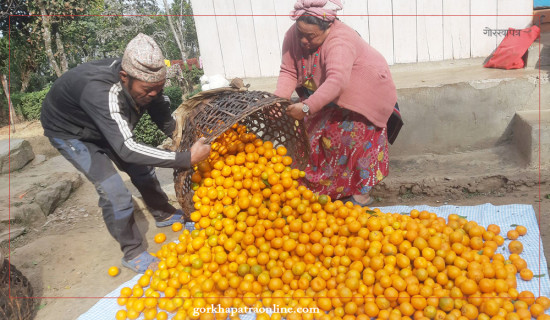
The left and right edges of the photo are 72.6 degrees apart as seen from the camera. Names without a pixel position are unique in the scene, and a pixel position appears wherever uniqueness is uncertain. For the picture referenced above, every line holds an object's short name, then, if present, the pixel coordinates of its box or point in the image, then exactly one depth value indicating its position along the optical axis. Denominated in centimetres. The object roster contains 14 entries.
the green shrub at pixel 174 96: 1269
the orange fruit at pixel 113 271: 285
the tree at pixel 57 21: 1055
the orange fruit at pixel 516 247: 236
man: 228
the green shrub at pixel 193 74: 1966
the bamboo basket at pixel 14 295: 220
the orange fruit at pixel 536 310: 190
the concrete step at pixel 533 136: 347
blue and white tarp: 219
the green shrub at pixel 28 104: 1108
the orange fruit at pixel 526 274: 217
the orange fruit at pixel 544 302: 195
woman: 256
